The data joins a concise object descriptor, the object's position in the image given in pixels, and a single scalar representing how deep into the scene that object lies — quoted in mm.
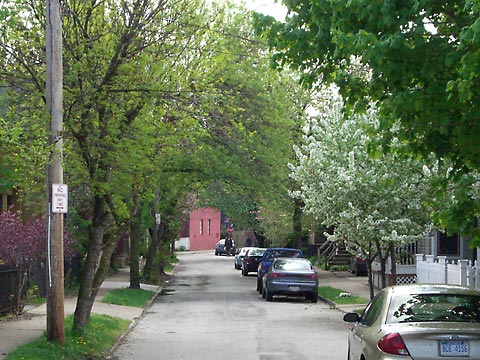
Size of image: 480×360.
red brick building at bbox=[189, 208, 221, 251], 93750
